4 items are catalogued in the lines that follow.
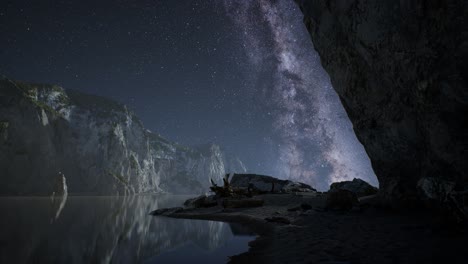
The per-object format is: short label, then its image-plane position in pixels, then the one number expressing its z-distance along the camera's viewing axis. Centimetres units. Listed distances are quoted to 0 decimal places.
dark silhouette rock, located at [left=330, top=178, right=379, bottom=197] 2304
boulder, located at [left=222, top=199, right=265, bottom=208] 1773
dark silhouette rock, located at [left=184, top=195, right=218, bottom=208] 1981
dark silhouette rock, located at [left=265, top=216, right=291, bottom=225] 1112
